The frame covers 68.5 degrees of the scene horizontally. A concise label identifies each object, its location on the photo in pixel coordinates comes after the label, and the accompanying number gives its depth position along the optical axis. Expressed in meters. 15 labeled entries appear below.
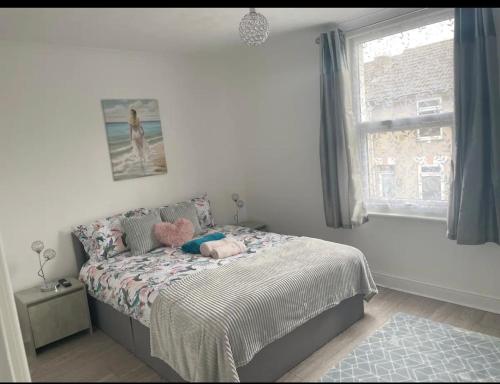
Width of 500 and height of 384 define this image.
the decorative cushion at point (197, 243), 2.93
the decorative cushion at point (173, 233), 3.12
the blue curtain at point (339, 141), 3.01
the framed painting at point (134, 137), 3.24
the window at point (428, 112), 2.56
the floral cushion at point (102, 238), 2.96
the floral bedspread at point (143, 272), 2.29
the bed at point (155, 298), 2.06
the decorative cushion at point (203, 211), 3.65
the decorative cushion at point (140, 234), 3.03
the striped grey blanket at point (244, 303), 1.76
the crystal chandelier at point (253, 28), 1.28
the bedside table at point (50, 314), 2.49
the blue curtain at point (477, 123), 1.85
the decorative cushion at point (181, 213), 3.37
